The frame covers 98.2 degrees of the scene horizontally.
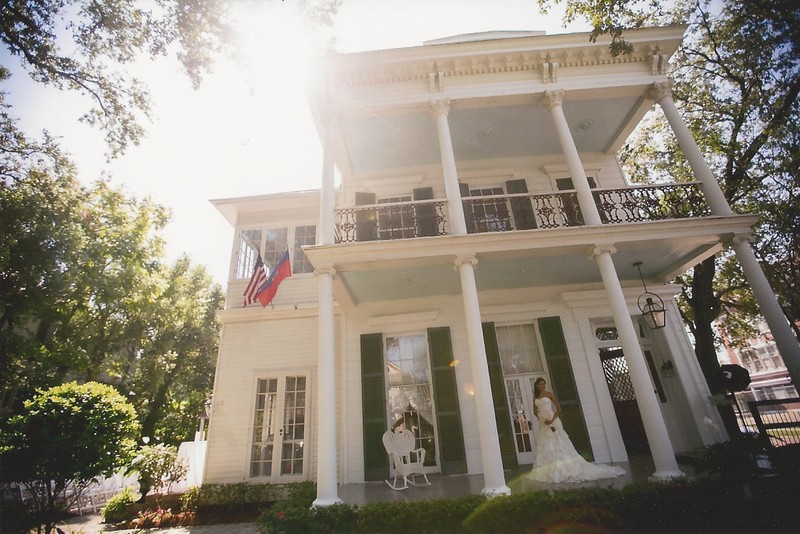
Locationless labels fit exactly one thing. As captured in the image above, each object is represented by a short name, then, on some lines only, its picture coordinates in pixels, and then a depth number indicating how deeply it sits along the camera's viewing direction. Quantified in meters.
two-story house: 6.54
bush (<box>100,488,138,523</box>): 7.55
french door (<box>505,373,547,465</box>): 7.50
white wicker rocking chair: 6.39
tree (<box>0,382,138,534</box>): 5.43
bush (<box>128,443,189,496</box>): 8.38
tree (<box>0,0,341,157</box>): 5.86
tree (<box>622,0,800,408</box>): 8.54
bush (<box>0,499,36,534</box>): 6.52
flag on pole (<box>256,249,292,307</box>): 8.24
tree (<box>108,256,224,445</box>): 17.48
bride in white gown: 5.76
